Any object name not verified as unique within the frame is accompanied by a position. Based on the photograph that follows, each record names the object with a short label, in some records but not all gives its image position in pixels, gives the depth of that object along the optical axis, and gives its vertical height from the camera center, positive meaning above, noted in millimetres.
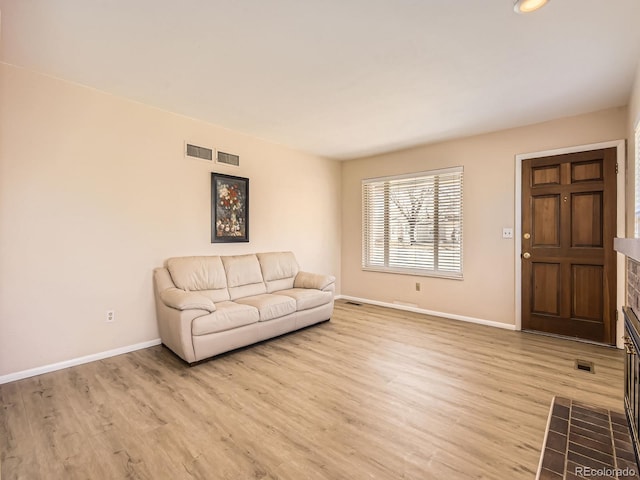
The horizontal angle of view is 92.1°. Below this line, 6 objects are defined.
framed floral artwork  3932 +395
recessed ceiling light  1769 +1363
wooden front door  3324 -60
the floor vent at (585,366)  2750 -1159
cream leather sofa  2867 -703
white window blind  4449 +249
